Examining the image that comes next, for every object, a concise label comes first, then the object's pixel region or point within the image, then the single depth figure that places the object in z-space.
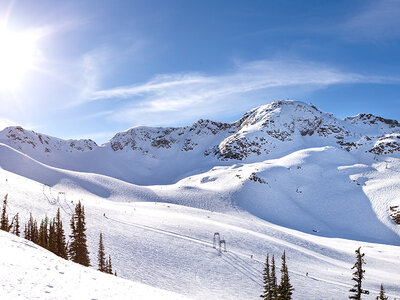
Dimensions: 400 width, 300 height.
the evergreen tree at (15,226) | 35.18
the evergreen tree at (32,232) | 34.27
